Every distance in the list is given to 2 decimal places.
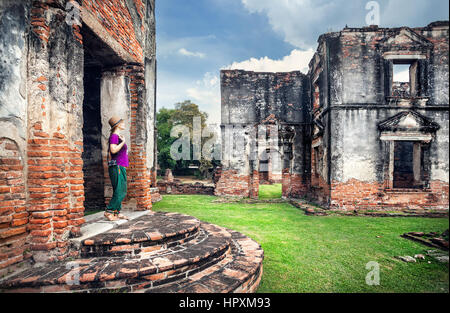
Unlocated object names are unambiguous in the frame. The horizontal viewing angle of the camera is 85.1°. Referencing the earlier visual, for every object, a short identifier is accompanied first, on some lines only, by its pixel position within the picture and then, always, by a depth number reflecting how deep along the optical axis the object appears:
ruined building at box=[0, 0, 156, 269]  2.59
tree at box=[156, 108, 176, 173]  24.99
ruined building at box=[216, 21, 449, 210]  8.70
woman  3.88
